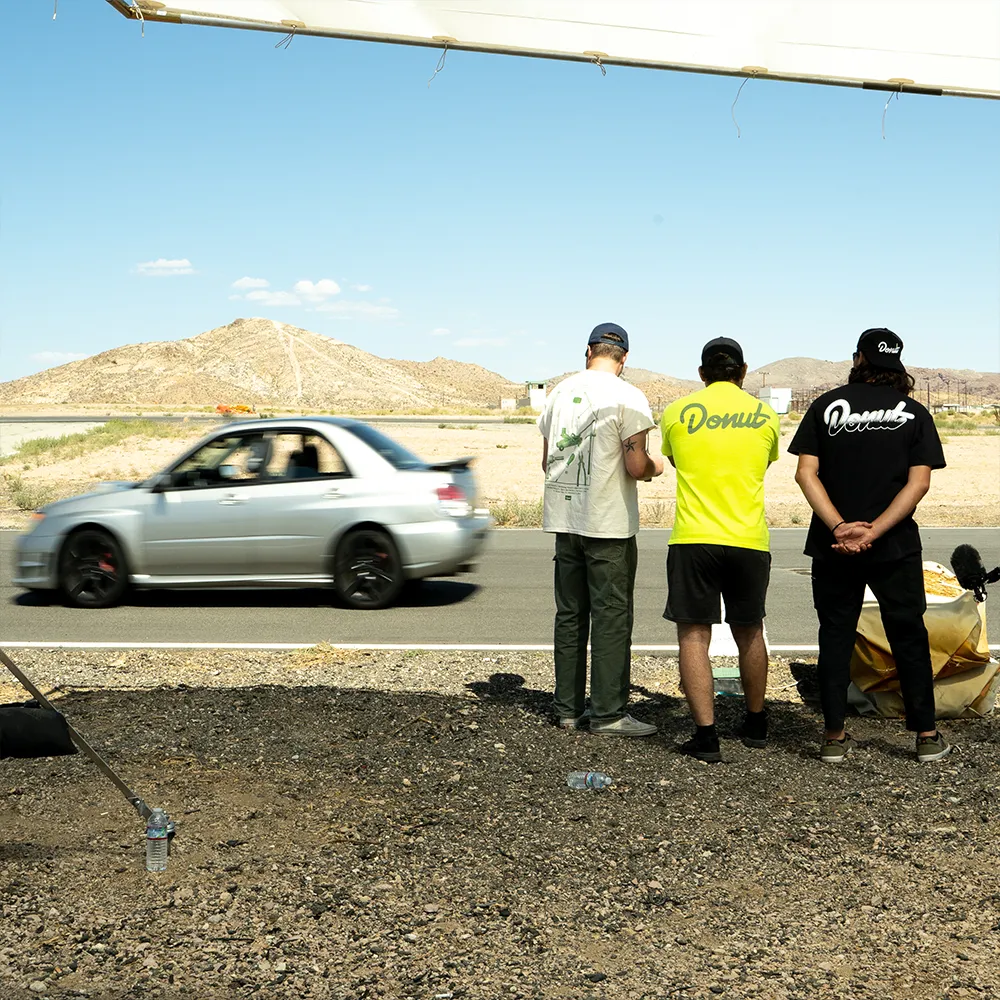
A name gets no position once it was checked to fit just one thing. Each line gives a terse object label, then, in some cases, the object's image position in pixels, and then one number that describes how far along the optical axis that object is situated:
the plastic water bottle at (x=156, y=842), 4.09
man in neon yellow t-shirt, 5.34
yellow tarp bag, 5.99
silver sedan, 10.63
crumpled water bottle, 5.06
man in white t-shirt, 5.74
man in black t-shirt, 5.22
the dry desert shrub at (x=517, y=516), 18.88
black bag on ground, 3.67
